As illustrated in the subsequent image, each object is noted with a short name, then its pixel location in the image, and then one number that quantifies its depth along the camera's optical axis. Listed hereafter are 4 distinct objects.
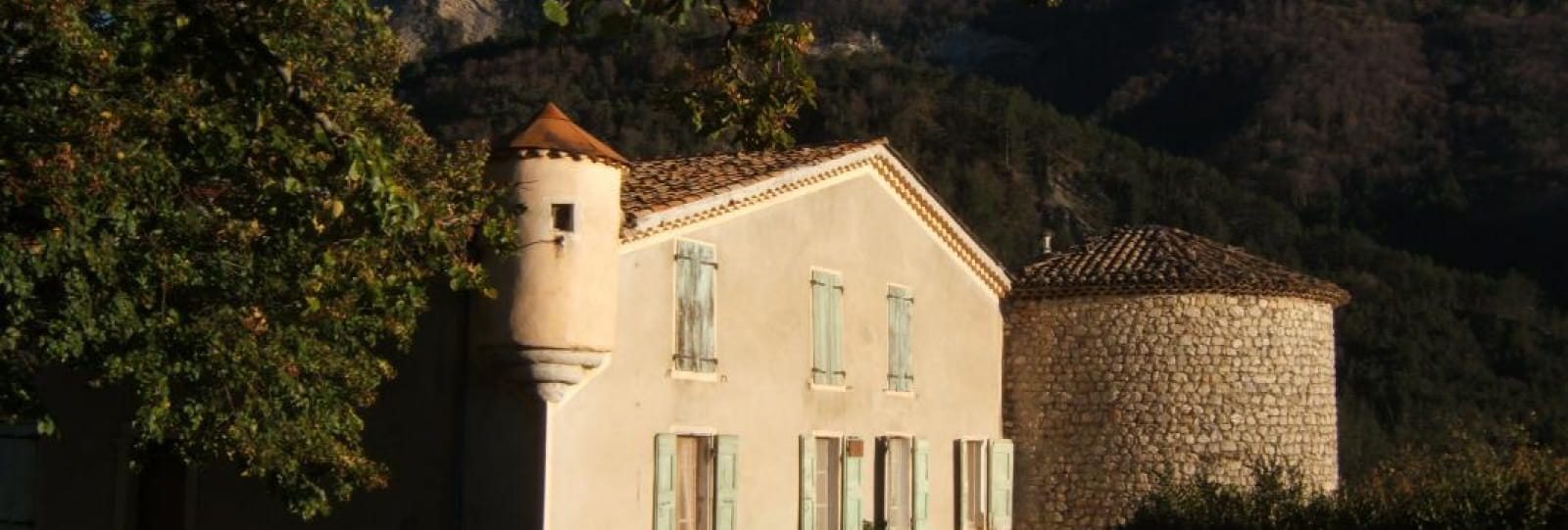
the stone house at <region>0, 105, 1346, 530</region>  17.30
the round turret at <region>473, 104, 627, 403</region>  17.05
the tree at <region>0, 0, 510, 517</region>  13.05
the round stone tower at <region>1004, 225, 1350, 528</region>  24.42
